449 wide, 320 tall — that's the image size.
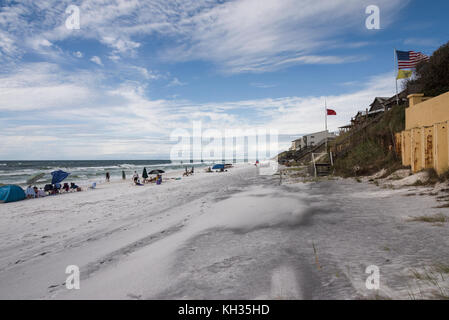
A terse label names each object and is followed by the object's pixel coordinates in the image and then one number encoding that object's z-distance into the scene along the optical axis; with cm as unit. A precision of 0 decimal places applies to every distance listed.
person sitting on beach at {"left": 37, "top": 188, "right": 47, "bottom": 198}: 1920
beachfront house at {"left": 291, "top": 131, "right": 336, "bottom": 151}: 6259
